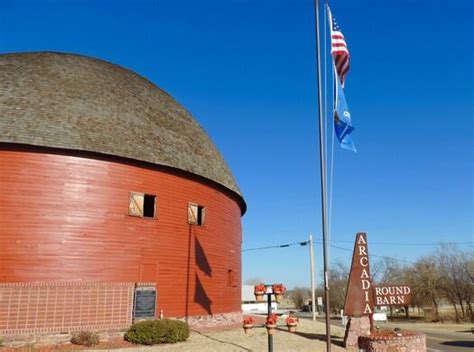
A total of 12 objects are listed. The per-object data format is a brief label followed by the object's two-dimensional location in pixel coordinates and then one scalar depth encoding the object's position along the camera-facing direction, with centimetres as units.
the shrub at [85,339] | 1689
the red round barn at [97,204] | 1753
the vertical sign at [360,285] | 1852
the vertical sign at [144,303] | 1895
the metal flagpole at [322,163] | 1260
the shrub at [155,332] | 1747
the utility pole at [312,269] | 3872
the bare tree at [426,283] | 5562
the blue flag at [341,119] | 1409
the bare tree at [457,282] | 5209
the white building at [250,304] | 6896
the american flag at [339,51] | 1427
